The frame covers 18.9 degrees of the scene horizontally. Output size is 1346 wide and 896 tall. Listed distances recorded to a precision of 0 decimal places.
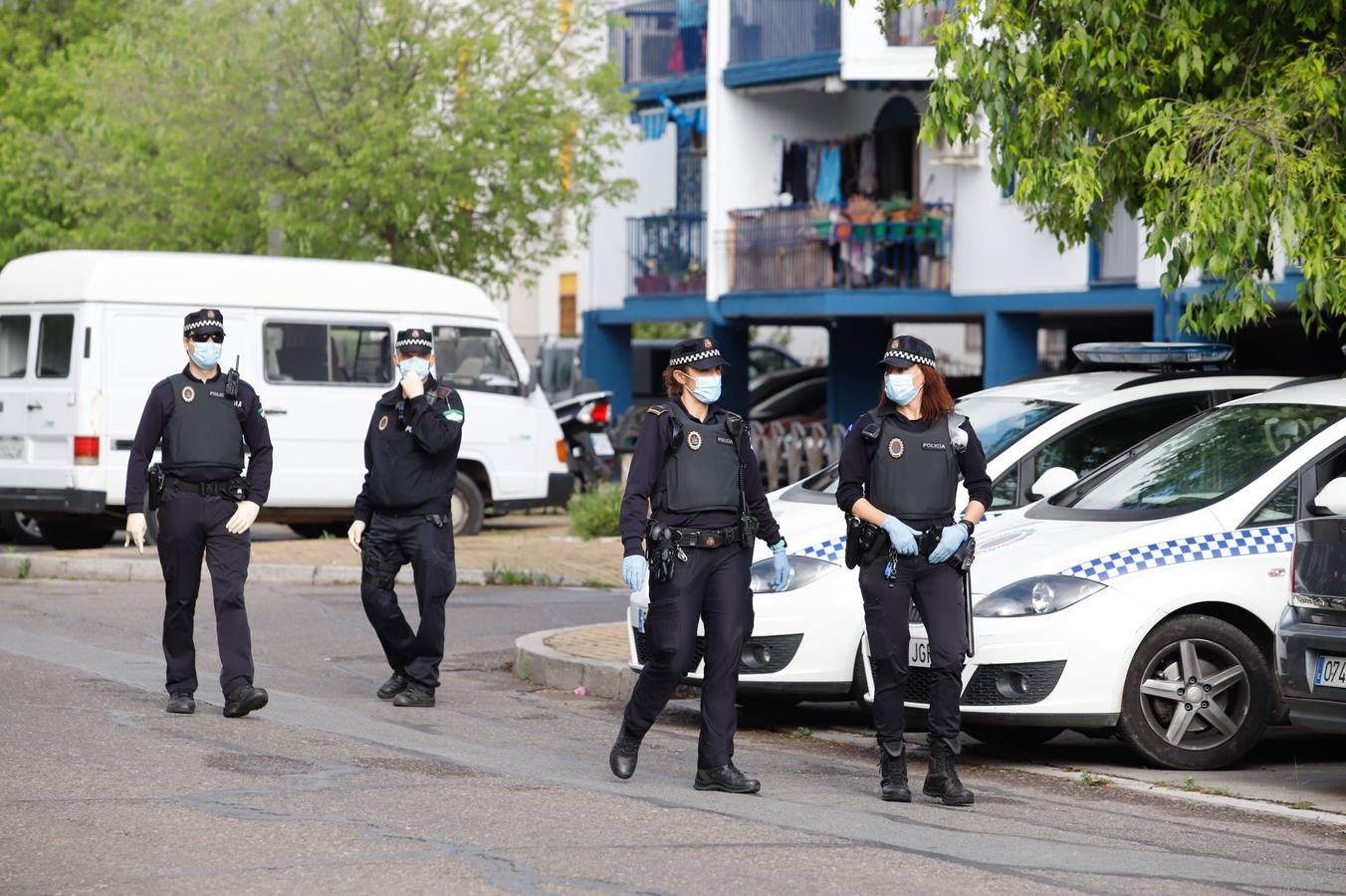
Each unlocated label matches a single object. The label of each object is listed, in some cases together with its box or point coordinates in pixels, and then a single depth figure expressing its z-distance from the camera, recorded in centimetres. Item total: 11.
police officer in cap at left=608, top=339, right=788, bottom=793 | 1516
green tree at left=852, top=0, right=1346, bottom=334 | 2009
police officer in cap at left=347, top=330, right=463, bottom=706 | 1927
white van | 3298
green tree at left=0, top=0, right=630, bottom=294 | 4646
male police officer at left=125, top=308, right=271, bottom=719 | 1853
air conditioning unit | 4518
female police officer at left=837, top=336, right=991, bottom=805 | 1496
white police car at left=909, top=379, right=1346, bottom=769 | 1639
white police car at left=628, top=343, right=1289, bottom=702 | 1787
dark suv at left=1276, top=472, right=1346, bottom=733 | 1500
